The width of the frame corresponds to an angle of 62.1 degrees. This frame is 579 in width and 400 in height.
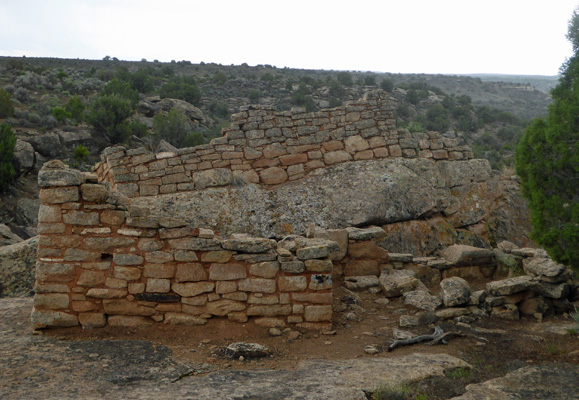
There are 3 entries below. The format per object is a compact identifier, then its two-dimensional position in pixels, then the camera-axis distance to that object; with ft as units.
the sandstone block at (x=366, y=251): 24.00
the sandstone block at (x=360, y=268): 23.95
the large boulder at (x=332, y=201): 28.37
